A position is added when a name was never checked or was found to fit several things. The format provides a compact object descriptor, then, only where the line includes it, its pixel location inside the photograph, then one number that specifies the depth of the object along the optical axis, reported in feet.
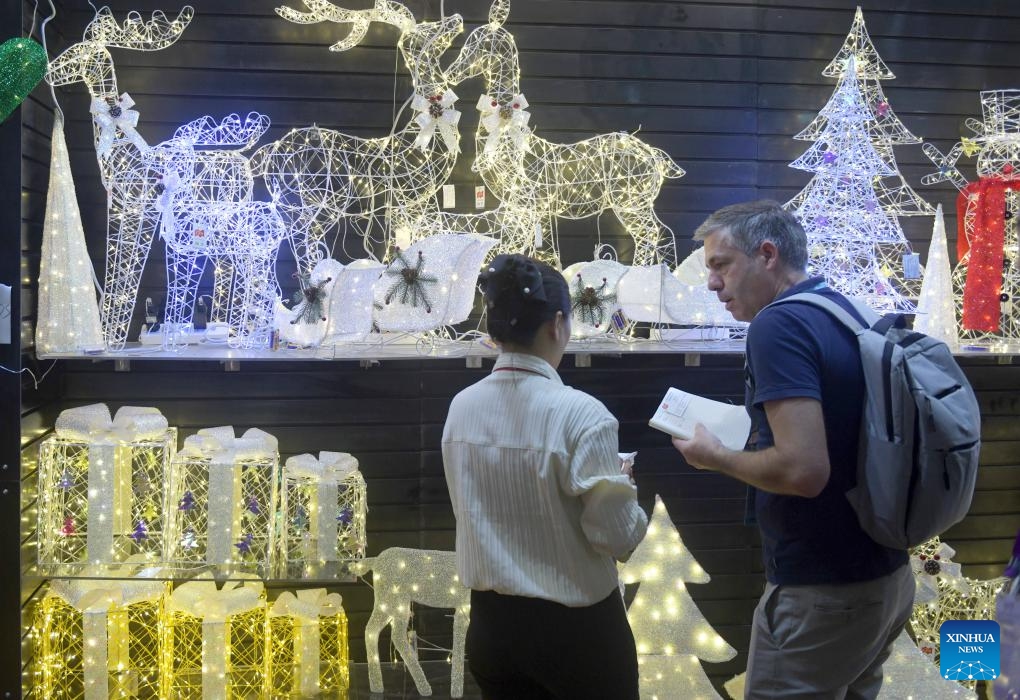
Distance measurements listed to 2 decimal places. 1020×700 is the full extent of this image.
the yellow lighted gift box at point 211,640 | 11.07
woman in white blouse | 6.17
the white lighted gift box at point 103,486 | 10.65
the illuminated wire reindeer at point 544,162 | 12.16
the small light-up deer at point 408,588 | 11.50
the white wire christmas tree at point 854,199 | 12.39
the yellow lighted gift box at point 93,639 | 10.91
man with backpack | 6.25
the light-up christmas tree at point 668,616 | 11.85
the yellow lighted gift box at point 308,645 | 11.55
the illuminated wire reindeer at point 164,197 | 11.20
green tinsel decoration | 9.14
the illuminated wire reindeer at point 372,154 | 11.94
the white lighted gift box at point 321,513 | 10.91
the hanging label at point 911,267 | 12.26
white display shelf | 10.89
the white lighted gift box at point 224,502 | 10.75
